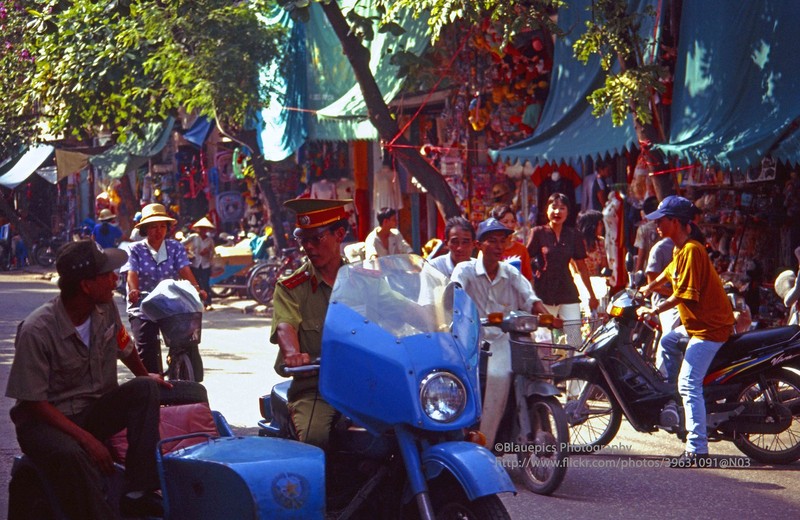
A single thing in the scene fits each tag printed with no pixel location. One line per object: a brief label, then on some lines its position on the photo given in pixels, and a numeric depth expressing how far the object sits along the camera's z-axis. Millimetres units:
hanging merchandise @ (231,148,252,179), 25278
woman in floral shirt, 10242
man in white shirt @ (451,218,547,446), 8078
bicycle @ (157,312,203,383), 10148
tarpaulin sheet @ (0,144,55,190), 36344
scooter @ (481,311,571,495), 7203
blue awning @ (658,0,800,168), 10953
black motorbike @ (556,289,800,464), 8055
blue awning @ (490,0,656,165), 12992
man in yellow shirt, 7938
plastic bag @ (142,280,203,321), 10039
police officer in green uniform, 5383
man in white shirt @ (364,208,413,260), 15094
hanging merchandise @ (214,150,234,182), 28625
